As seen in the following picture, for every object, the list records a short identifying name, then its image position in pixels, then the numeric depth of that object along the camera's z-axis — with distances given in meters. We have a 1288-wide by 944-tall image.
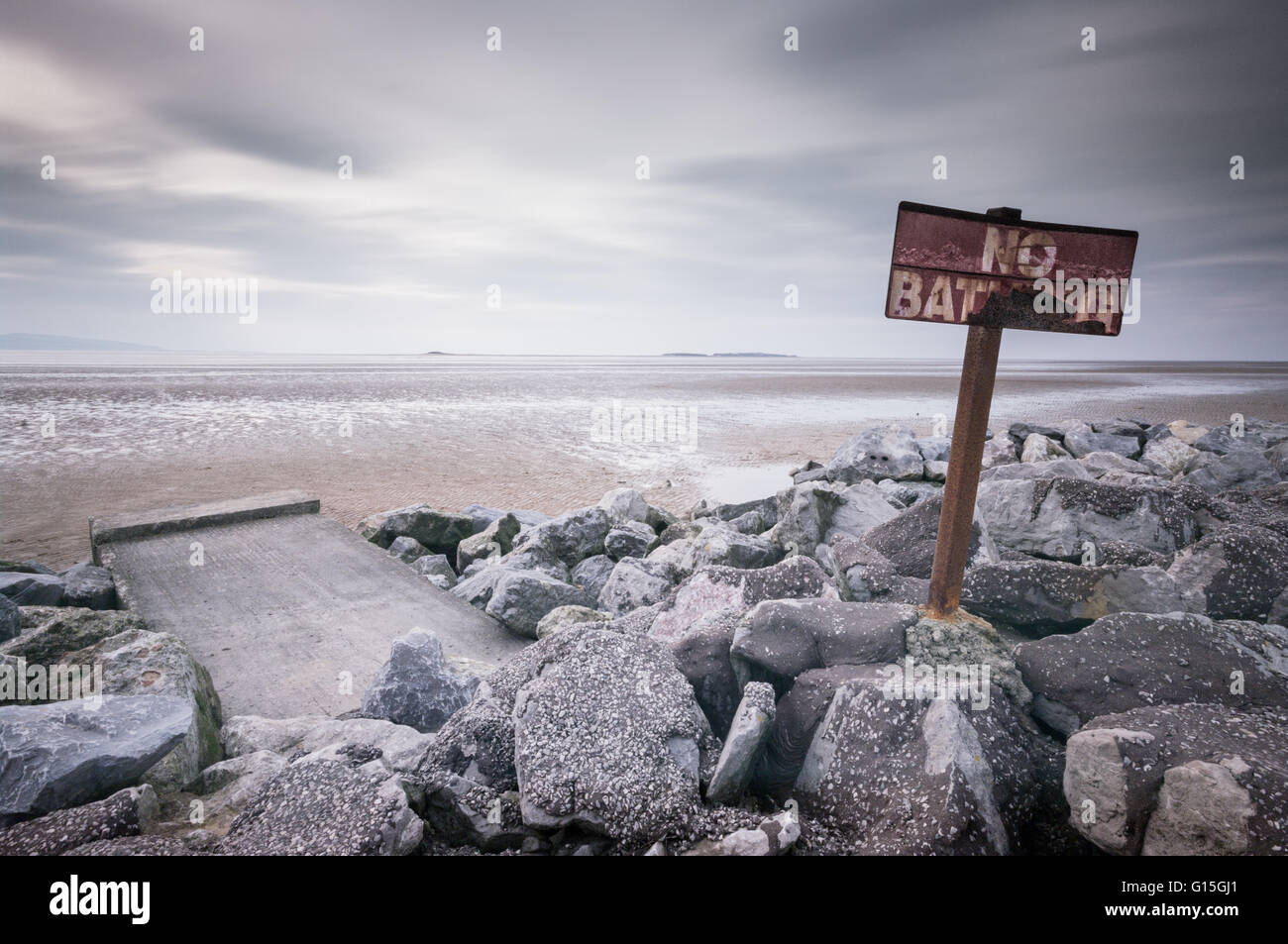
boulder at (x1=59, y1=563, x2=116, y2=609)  5.56
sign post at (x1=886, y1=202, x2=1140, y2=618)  2.80
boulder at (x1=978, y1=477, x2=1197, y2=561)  4.43
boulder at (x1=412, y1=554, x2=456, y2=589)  6.69
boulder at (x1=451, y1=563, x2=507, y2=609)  5.81
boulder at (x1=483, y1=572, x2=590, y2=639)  5.16
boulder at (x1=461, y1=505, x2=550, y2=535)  8.24
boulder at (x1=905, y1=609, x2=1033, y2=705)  2.98
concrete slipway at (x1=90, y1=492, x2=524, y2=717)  4.50
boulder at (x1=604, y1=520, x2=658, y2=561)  6.55
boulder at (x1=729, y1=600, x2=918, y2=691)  3.11
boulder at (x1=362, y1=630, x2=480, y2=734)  3.54
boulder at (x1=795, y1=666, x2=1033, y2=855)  2.27
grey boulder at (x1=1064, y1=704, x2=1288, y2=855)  2.06
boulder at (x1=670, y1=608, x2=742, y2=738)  3.13
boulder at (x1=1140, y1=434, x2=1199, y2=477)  8.22
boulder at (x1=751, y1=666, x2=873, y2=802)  2.78
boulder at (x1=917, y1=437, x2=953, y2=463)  10.16
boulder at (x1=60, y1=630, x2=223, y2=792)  3.13
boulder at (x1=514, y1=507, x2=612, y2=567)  6.62
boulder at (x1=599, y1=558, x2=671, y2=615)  5.24
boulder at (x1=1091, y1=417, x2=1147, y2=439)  10.02
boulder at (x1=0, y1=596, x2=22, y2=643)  4.17
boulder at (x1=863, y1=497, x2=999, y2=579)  4.21
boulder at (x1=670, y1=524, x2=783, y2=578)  5.16
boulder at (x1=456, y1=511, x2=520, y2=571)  7.20
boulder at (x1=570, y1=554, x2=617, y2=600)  6.10
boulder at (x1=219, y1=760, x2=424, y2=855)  2.34
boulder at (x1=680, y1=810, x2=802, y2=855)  2.29
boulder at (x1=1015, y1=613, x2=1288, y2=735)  2.73
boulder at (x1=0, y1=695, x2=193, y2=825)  2.61
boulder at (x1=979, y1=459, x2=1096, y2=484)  6.23
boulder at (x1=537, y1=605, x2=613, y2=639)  4.77
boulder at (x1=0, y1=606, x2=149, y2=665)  3.84
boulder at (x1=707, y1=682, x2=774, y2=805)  2.57
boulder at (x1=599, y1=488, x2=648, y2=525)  7.46
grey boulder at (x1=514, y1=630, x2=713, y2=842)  2.42
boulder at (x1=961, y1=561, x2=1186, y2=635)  3.46
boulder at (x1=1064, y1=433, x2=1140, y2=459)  9.44
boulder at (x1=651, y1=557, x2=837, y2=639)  3.75
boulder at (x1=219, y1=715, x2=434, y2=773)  3.12
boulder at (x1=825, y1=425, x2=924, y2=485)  8.67
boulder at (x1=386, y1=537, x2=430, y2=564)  7.23
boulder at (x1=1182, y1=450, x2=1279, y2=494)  7.31
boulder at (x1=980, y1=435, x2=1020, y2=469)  8.73
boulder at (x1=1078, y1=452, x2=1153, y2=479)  7.34
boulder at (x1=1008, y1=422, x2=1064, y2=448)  10.24
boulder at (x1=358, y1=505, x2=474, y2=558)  7.68
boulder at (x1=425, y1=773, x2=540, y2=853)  2.45
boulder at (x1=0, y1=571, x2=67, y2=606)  5.23
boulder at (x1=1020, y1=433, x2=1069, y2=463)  8.96
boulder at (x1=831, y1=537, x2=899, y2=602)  3.89
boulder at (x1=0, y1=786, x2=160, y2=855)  2.38
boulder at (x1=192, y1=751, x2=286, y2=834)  2.77
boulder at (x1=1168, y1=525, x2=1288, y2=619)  3.63
